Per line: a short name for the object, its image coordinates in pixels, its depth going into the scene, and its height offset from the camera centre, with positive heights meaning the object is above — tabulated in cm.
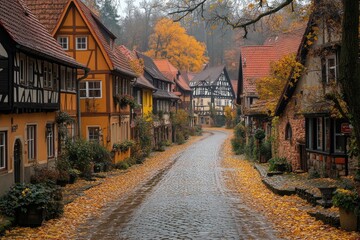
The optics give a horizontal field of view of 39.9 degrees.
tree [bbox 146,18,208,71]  7000 +1101
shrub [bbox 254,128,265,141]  3200 -92
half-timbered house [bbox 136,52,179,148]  5003 +234
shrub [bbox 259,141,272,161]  3112 -197
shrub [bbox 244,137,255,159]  3550 -210
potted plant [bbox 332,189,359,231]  1120 -199
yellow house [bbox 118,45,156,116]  4081 +264
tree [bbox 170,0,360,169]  884 +106
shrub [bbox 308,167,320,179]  2005 -223
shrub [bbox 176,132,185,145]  5656 -199
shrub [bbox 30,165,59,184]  1852 -202
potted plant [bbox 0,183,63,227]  1320 -222
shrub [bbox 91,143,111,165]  2727 -182
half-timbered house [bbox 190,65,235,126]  8644 +453
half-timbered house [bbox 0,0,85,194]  1543 +116
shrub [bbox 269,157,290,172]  2406 -222
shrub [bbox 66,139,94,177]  2400 -169
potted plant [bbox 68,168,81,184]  2198 -236
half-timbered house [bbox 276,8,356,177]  1858 +21
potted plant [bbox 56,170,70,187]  2095 -238
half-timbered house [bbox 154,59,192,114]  6544 +564
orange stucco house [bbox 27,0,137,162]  2948 +381
